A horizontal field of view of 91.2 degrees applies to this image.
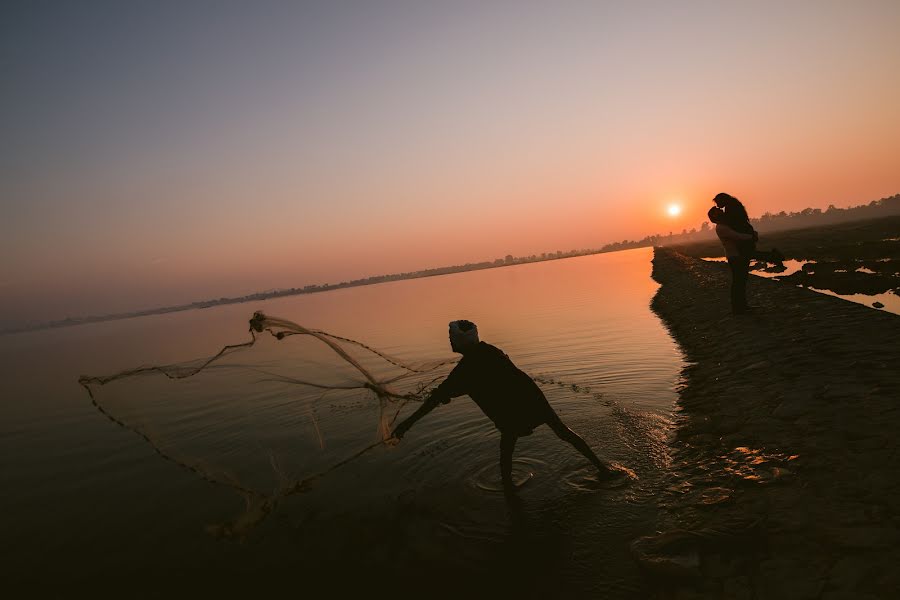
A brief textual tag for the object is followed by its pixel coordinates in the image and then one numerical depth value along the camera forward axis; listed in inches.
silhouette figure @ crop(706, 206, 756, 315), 461.1
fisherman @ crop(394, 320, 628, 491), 222.2
